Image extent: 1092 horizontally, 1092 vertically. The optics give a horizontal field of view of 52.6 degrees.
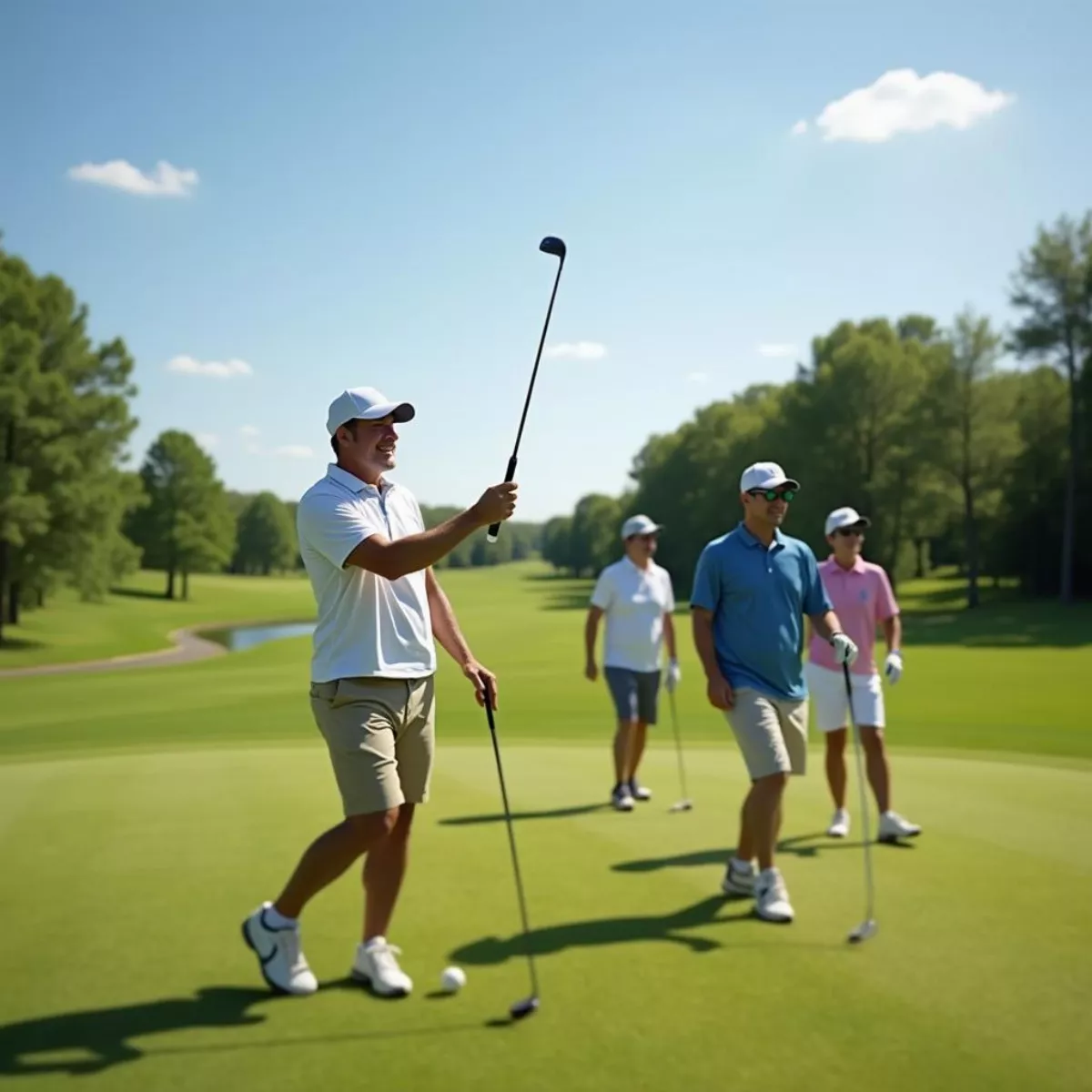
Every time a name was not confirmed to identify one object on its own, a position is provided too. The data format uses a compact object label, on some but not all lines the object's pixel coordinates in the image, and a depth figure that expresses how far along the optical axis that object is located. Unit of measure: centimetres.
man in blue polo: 573
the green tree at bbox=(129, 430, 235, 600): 7088
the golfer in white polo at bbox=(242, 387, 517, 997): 428
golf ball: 431
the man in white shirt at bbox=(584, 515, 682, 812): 869
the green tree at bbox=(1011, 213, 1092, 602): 4531
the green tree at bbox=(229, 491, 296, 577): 11638
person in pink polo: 755
